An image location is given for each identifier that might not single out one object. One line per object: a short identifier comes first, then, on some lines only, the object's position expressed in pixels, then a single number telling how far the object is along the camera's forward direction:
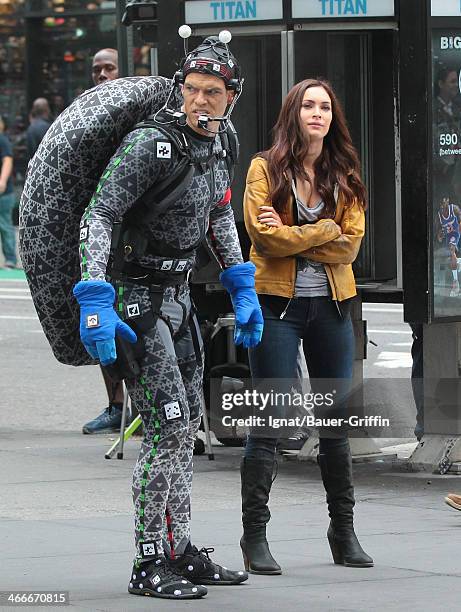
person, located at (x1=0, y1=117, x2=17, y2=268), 38.38
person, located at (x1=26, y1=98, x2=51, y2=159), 39.07
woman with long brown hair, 11.56
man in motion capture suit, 10.33
